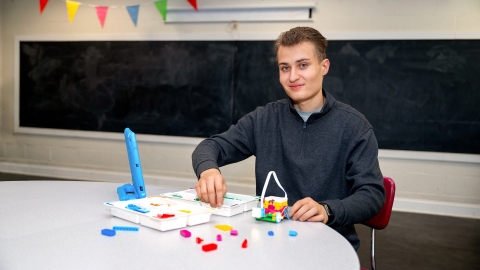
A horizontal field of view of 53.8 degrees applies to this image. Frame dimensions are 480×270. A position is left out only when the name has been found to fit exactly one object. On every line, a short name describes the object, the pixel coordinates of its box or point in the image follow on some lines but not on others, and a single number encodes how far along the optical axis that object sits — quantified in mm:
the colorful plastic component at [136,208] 1239
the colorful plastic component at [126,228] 1163
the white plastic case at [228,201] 1359
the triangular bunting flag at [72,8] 5102
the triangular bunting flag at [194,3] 4711
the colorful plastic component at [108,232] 1120
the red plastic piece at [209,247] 1028
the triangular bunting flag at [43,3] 5109
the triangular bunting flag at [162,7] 4762
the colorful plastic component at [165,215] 1197
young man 1572
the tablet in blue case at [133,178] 1447
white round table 951
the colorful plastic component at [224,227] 1212
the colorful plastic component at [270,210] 1294
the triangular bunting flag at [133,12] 4941
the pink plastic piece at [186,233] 1124
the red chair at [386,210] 1722
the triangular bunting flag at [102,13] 5094
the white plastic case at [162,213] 1178
